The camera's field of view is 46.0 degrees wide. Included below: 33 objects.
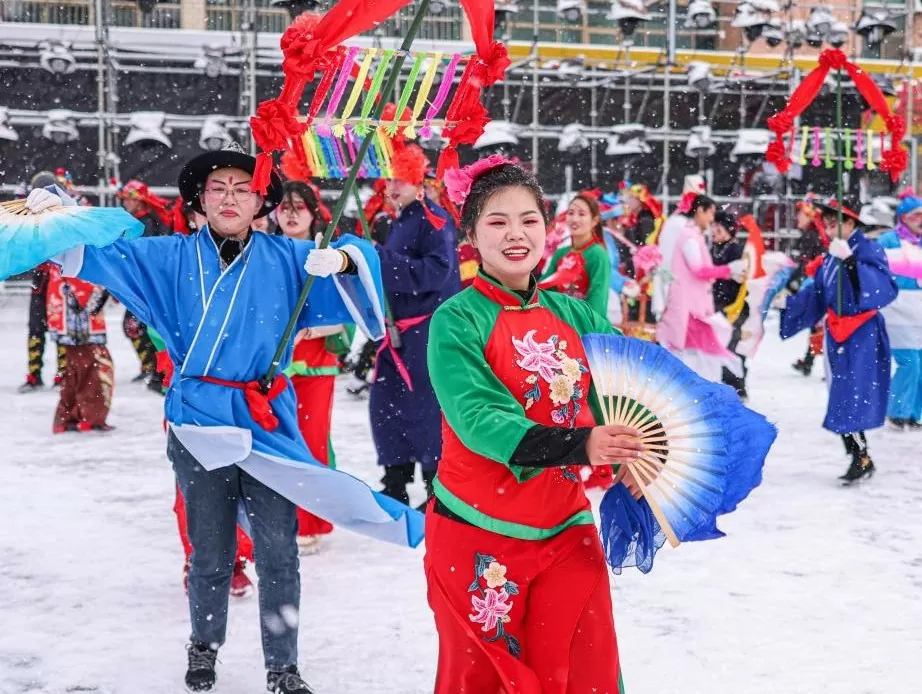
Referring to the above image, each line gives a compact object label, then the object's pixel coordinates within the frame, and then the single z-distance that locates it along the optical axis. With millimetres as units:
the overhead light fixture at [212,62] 15992
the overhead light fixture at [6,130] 14831
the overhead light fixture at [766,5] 17172
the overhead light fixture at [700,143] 16516
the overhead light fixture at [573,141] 16594
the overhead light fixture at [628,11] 16672
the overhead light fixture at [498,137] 15625
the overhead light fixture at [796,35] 17344
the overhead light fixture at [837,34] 16188
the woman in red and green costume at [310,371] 5047
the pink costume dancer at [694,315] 8359
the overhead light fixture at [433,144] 14763
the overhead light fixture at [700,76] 16922
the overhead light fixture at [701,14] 17266
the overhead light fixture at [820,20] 16328
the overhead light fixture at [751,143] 16984
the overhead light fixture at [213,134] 14734
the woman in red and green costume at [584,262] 6047
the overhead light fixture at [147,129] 14984
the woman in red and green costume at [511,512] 2238
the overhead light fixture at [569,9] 17578
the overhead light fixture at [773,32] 17422
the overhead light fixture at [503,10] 16250
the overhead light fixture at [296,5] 14641
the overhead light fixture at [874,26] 16691
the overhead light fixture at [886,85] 16706
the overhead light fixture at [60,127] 15211
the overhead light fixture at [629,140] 16516
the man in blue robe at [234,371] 3254
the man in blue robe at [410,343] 5520
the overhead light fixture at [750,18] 17234
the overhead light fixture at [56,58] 15219
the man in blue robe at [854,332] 6453
